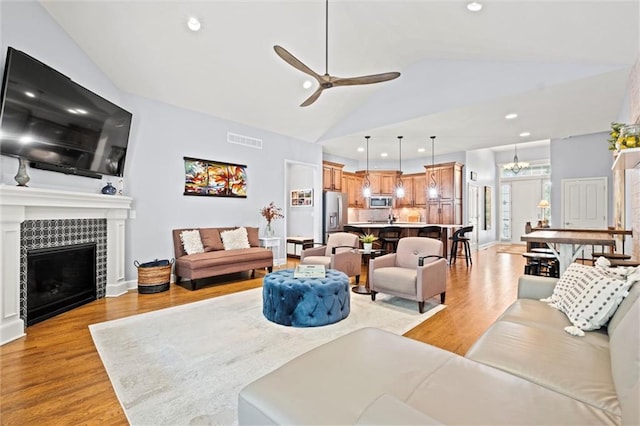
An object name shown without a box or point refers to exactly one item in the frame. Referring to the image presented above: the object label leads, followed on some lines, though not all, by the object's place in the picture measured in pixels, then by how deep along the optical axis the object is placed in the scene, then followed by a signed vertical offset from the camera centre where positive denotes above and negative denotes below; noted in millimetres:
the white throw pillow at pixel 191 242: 5020 -491
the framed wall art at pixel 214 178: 5379 +654
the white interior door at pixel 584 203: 6715 +230
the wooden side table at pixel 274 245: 6285 -676
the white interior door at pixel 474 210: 8734 +87
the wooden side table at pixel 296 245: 7820 -860
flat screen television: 2850 +1019
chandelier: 9543 +1617
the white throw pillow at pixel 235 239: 5511 -492
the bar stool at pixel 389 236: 7346 -577
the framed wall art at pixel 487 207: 10188 +200
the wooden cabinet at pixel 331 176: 8273 +1044
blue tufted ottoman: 3076 -923
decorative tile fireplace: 2785 -239
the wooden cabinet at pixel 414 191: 9109 +682
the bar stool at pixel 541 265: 4388 -825
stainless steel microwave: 9438 +370
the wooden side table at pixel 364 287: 4477 -1159
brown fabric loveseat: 4637 -765
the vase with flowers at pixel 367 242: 4828 -473
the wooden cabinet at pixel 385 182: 9477 +973
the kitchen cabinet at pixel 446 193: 8250 +549
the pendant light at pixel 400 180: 7430 +1020
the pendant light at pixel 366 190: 7852 +600
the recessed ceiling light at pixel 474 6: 3145 +2196
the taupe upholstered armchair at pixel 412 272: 3621 -769
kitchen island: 7363 -411
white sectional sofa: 1105 -746
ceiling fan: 3021 +1428
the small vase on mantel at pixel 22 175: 2955 +373
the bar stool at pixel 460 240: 6902 -693
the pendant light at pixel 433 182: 8031 +881
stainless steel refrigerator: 7770 +20
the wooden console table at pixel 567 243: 3105 -318
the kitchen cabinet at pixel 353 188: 9164 +759
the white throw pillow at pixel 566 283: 2241 -545
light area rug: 1892 -1199
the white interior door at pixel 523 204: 10570 +325
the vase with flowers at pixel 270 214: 6414 -28
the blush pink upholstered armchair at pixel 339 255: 4754 -708
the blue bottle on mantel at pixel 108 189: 4129 +324
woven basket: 4379 -968
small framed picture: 7984 +416
